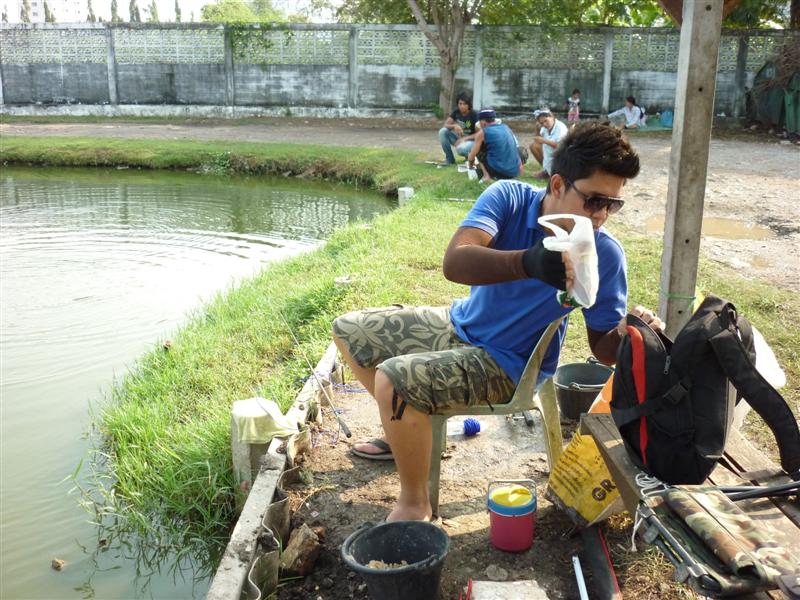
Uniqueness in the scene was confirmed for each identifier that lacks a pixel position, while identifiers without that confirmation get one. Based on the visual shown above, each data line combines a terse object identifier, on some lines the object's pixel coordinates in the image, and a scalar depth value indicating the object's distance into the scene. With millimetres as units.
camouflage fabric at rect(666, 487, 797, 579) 1883
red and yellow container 2775
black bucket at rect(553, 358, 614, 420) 3904
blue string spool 3822
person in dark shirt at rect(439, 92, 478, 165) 13064
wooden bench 2189
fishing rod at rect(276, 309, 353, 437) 3658
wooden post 3162
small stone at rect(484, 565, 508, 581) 2699
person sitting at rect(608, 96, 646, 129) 19844
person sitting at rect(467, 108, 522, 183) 10719
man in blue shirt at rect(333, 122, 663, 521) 2672
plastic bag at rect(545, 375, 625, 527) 2795
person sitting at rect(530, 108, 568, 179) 11461
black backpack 2307
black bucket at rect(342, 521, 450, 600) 2395
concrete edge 2601
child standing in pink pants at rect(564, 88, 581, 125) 19250
